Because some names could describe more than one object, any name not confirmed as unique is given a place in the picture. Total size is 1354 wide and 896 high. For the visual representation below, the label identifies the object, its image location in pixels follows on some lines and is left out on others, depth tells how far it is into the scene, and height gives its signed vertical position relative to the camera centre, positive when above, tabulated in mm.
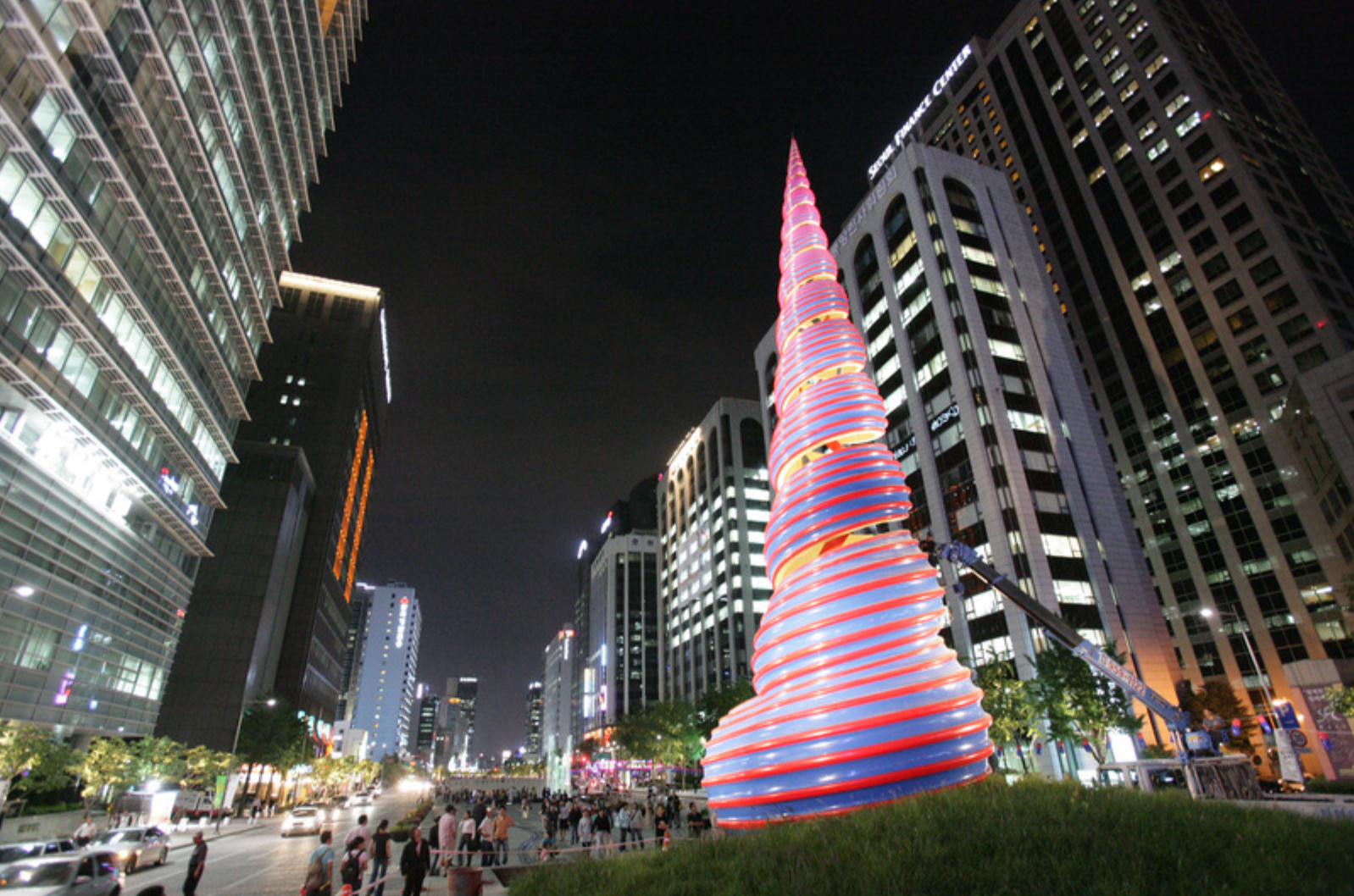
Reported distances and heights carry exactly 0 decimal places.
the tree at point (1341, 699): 36094 +2359
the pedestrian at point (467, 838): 19672 -1431
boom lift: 18547 +2951
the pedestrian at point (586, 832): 24875 -1792
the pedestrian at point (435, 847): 19955 -1715
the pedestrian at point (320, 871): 11148 -1199
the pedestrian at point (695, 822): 23531 -1543
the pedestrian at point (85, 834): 22825 -1148
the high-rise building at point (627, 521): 186125 +63248
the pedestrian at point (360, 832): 12852 -784
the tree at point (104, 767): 37500 +1564
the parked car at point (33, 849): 15844 -1115
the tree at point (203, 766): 52859 +1956
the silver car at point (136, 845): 22266 -1447
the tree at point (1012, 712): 39375 +2549
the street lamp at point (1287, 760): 27562 -369
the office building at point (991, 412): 54844 +28907
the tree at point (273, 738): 65500 +4721
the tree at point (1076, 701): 37625 +2862
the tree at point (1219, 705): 56312 +3784
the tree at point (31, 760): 30547 +1705
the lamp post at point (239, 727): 61753 +5971
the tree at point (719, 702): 65912 +6433
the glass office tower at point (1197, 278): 65375 +47098
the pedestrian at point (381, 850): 15508 -1288
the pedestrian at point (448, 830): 16719 -1017
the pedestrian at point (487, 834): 19328 -1304
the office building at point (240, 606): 71562 +18925
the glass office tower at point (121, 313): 32781 +25824
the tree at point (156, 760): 43438 +2100
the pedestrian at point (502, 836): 19547 -1388
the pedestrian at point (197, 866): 13398 -1280
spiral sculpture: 10984 +2013
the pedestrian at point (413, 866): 13219 -1416
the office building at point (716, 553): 102750 +33042
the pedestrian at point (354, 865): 12211 -1243
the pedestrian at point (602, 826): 24691 -1571
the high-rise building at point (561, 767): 73250 +1265
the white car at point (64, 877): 13445 -1395
